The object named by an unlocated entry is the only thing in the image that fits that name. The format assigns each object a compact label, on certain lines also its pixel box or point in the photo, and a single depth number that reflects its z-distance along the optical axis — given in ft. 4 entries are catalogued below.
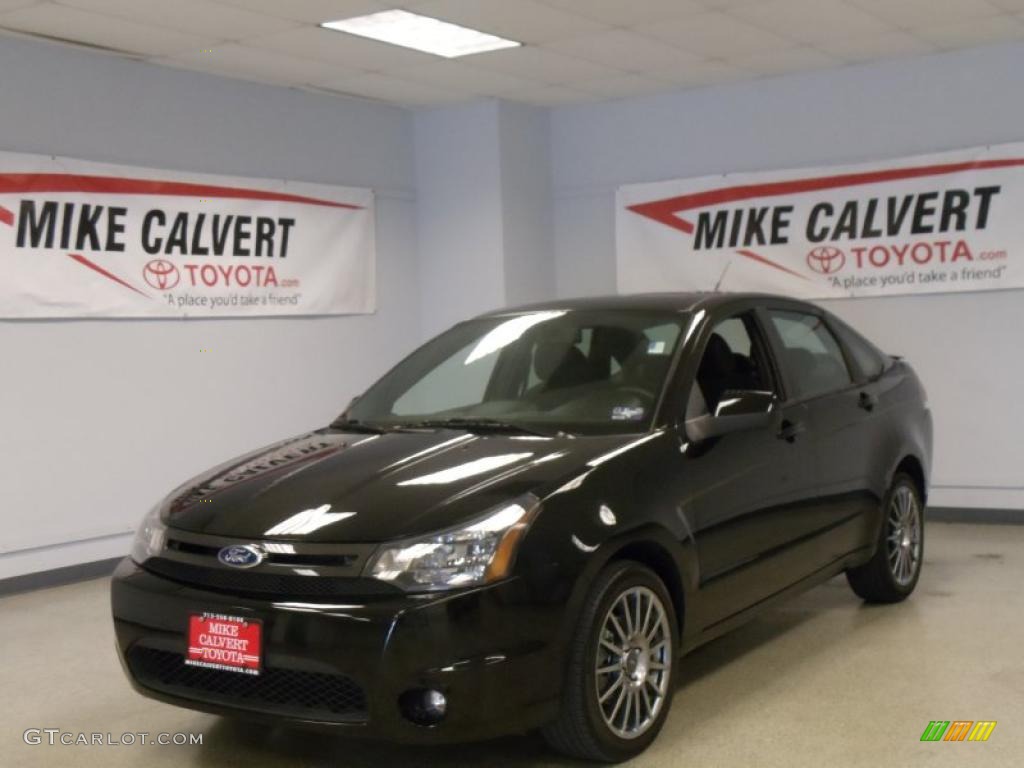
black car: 10.30
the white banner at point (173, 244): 21.13
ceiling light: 20.59
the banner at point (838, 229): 24.31
